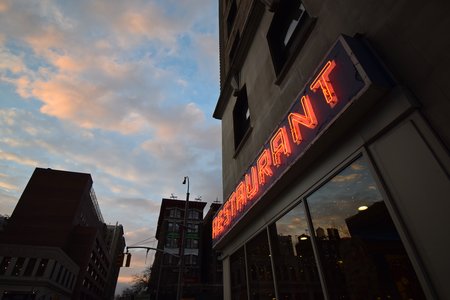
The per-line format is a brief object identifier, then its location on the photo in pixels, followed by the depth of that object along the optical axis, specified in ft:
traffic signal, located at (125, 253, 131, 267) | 77.91
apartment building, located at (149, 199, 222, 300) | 209.02
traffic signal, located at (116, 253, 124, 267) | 75.42
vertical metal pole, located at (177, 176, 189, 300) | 62.95
